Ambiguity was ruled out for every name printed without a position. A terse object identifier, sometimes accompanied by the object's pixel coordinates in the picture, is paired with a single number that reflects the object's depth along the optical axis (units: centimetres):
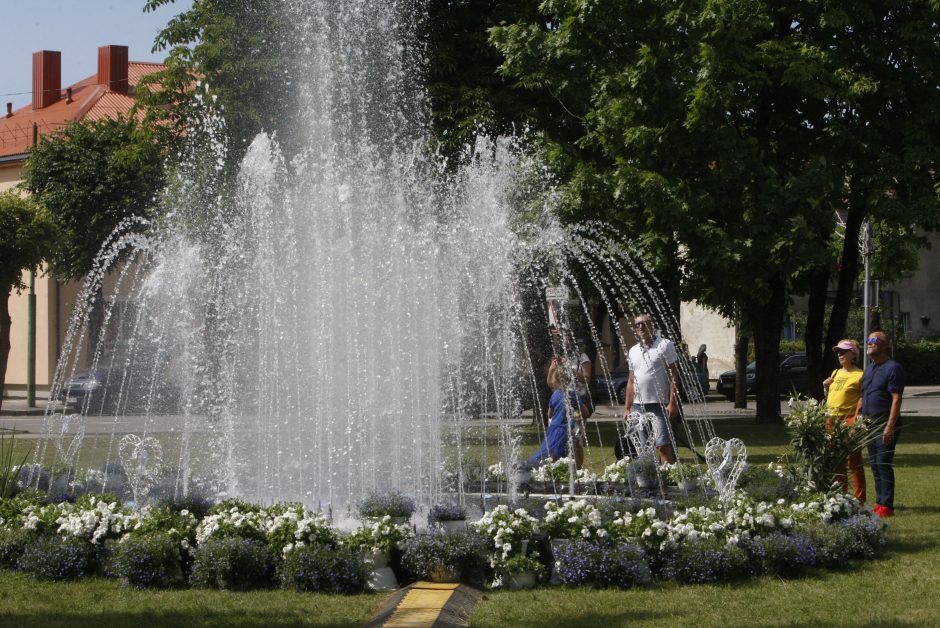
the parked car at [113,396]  3653
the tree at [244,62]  2456
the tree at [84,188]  3928
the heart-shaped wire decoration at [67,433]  1550
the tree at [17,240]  3403
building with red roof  4731
